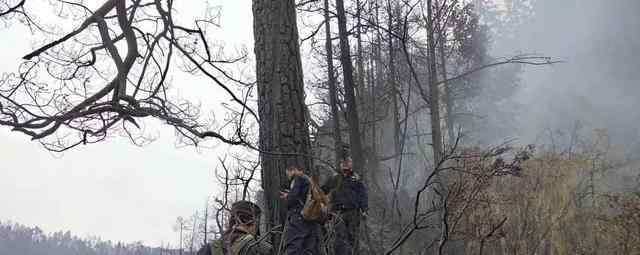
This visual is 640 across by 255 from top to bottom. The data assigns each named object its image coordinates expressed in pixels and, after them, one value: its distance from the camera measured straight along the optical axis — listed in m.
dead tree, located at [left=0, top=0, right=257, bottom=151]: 3.97
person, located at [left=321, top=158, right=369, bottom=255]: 5.87
